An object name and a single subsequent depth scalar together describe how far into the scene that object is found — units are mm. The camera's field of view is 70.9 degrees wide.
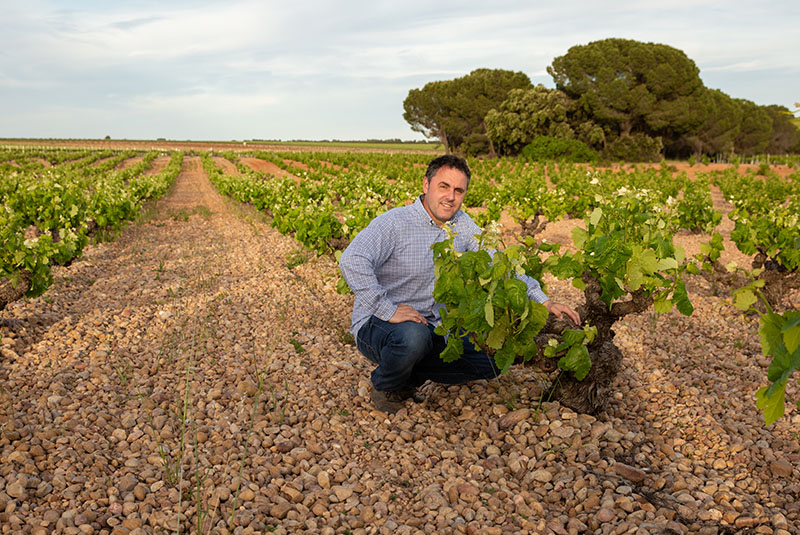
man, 3891
